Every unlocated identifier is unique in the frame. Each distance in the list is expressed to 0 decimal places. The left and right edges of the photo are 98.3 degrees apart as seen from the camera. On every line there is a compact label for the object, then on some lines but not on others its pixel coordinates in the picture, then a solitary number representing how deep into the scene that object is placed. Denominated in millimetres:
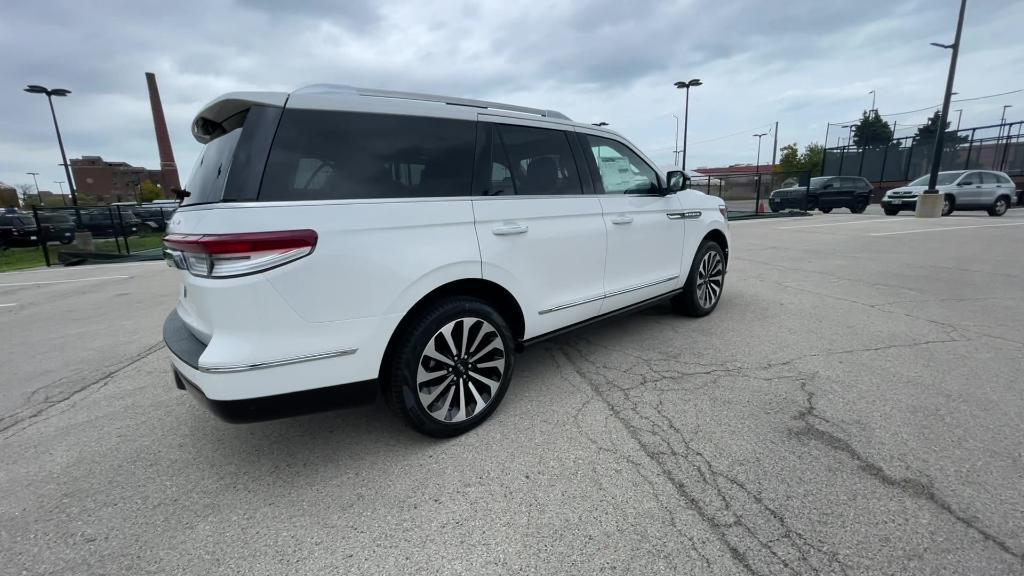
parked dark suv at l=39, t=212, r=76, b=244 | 15105
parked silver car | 16391
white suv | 1943
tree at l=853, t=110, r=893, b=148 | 33931
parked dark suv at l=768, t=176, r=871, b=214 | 19109
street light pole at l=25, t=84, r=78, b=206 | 21062
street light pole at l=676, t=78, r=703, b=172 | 27172
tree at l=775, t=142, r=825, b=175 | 61312
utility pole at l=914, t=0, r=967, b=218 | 14617
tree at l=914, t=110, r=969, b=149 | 27452
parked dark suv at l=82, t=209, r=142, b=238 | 18422
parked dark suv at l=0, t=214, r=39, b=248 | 16578
